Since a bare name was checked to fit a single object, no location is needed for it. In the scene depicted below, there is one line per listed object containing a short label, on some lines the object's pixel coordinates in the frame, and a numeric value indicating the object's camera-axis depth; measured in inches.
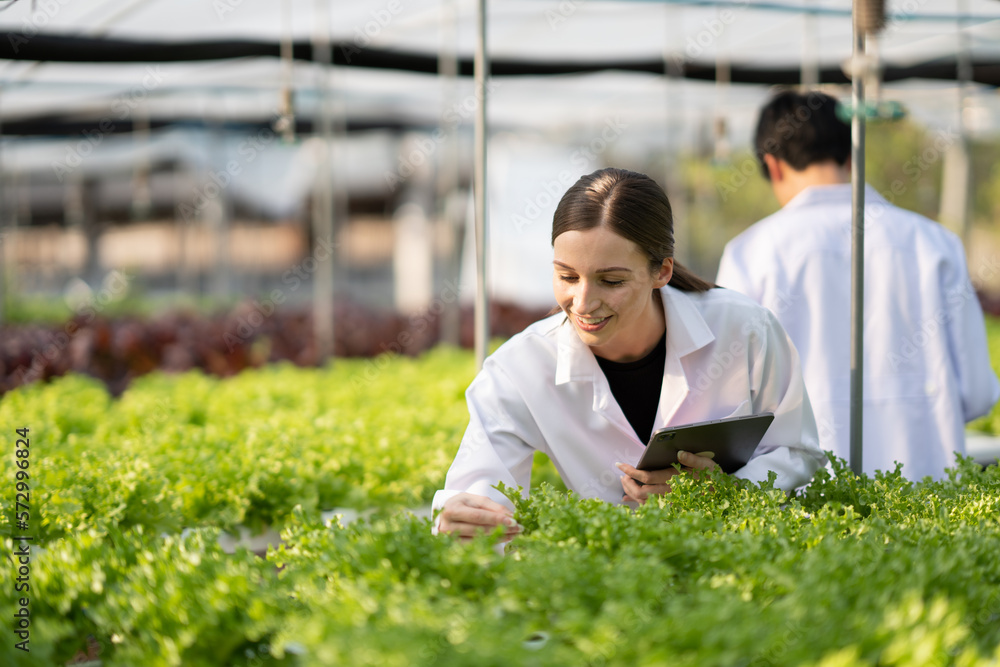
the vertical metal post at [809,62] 217.0
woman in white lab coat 85.9
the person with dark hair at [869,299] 121.7
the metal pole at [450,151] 222.1
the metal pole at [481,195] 125.3
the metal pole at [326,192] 207.2
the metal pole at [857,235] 93.2
